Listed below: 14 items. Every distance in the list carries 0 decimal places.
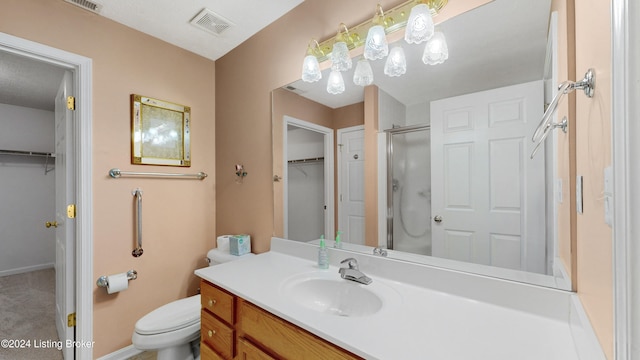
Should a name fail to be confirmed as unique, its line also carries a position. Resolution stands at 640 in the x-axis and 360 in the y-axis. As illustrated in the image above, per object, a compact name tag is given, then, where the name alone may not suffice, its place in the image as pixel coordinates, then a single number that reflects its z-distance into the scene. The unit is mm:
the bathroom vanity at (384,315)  672
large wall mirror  884
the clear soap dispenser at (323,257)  1343
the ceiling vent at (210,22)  1685
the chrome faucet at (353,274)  1125
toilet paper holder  1670
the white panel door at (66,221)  1653
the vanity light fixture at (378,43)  1075
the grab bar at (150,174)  1732
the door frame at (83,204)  1614
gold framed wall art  1847
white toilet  1383
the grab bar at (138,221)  1819
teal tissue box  1834
